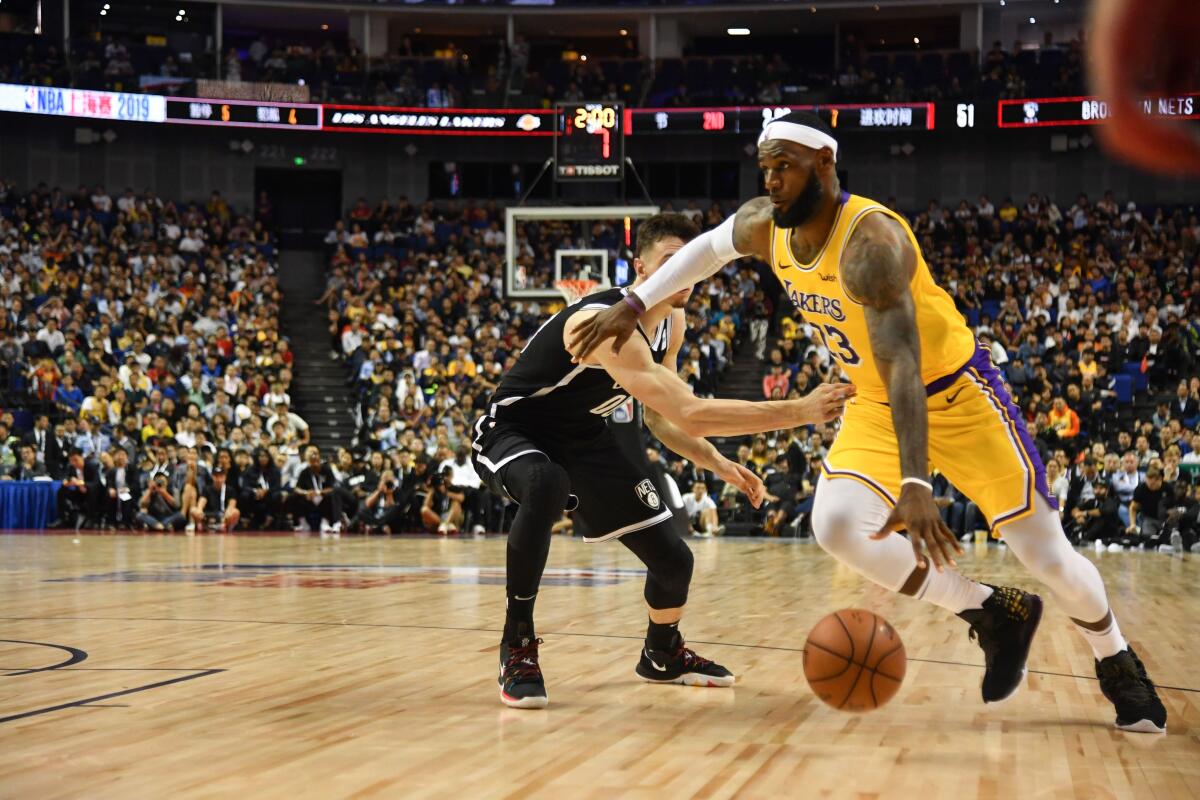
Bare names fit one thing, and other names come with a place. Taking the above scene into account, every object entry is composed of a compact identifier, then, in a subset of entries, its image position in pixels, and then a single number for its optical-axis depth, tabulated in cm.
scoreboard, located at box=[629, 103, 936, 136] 3023
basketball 451
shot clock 2208
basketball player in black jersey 529
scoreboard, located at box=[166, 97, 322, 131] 3120
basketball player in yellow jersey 458
